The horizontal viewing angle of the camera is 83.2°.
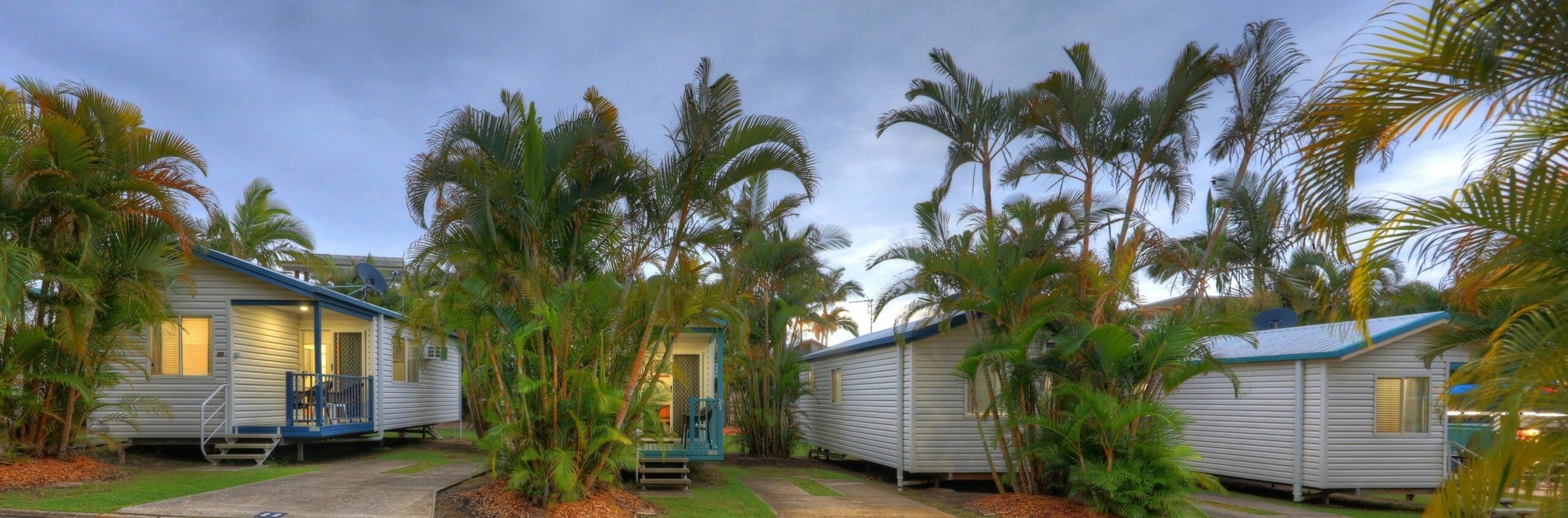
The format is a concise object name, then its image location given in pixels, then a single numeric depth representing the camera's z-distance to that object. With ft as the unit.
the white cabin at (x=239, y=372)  44.88
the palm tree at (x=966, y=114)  40.96
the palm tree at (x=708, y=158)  33.71
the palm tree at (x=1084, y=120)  39.83
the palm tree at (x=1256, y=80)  37.40
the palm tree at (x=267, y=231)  65.46
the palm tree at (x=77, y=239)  33.58
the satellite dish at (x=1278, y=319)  58.65
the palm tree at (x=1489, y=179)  9.71
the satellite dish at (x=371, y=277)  58.03
